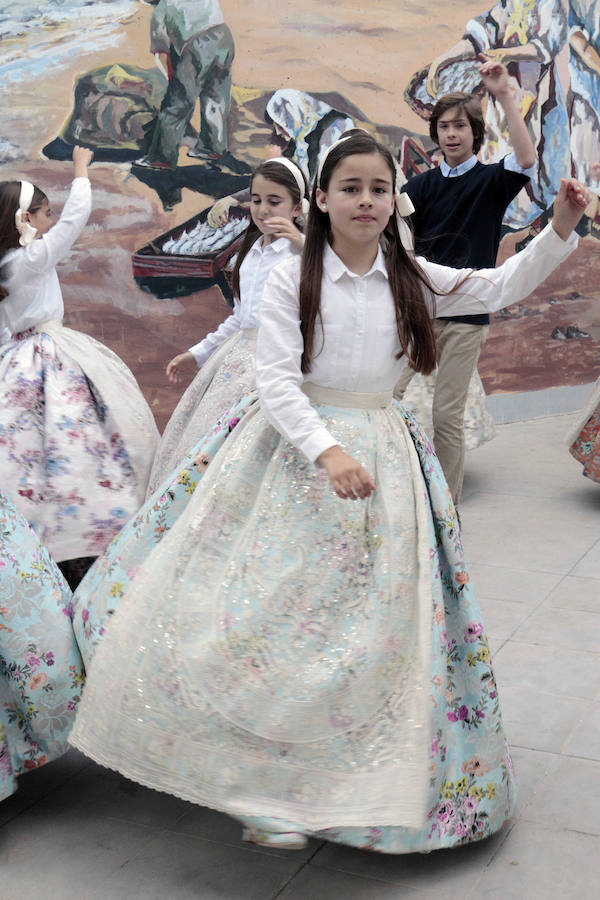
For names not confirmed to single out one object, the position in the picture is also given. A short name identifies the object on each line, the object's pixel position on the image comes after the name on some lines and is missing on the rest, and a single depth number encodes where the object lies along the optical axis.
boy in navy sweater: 4.32
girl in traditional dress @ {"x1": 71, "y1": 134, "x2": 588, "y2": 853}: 2.09
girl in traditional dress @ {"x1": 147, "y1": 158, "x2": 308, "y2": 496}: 3.93
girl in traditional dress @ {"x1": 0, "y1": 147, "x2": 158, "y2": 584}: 3.67
